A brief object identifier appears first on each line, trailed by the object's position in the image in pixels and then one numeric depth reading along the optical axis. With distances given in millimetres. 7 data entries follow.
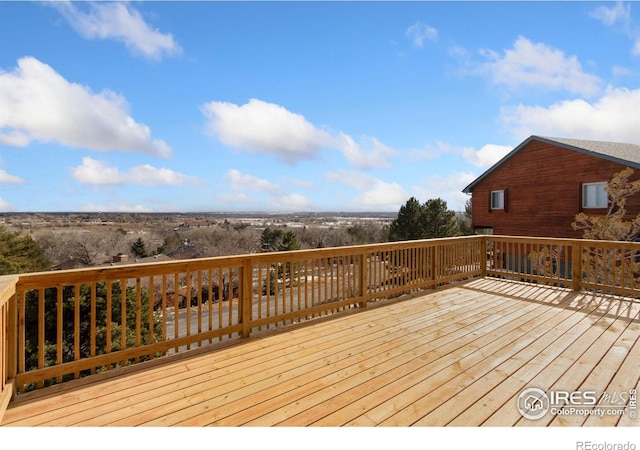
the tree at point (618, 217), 9555
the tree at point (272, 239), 34062
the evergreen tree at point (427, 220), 26531
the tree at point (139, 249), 38034
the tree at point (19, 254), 16900
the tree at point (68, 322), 7449
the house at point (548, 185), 10773
